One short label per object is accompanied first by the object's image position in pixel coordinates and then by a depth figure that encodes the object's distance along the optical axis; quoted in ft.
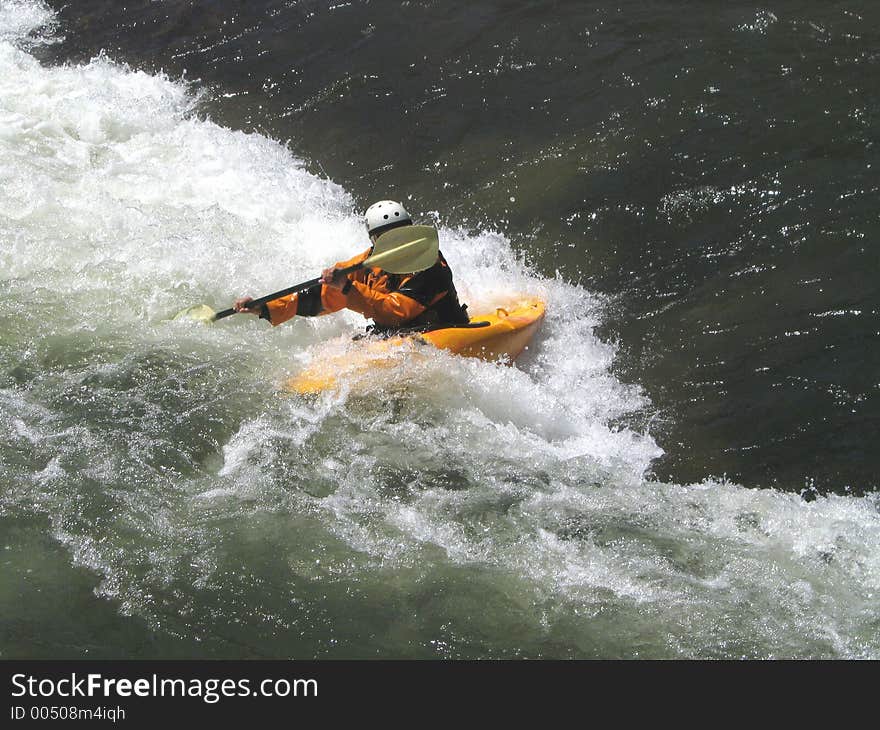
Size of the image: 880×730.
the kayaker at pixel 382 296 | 35.17
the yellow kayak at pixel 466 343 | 34.58
